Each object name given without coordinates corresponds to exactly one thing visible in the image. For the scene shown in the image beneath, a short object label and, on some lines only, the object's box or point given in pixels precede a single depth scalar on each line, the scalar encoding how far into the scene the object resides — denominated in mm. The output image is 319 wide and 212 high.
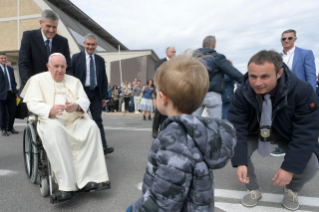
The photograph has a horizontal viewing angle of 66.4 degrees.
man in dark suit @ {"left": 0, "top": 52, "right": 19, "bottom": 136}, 6129
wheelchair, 2348
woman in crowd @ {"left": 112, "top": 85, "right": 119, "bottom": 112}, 14031
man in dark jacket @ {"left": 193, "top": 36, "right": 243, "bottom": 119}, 3719
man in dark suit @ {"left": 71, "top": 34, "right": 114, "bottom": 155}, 3920
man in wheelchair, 2232
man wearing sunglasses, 3986
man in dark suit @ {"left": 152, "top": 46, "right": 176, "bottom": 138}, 4984
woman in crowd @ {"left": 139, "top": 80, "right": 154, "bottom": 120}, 9953
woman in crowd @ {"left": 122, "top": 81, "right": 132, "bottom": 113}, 12812
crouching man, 1926
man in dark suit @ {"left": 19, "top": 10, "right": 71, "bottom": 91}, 3250
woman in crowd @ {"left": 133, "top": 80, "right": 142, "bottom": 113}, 12344
